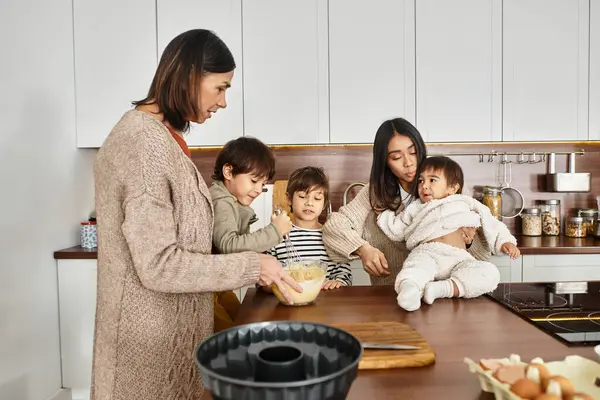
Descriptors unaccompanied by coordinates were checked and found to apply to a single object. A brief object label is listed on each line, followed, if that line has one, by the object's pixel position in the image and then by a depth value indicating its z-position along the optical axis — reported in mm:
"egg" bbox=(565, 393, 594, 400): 573
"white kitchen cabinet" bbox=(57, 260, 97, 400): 2604
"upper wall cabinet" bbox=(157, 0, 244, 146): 2840
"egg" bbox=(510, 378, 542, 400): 607
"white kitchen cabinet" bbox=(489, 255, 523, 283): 2605
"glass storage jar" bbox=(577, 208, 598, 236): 2943
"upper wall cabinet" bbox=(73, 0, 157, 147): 2838
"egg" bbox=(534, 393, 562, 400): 582
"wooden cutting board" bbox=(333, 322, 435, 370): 836
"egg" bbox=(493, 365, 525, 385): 644
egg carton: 678
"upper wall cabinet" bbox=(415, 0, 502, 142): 2824
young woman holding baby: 1754
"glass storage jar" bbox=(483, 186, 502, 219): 2992
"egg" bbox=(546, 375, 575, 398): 594
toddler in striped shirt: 2016
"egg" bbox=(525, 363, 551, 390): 626
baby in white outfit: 1282
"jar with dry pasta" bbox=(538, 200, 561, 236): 3027
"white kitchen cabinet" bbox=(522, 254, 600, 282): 2596
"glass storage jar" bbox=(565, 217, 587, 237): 2901
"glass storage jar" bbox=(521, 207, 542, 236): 3000
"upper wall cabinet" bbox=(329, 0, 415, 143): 2822
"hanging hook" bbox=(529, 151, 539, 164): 3127
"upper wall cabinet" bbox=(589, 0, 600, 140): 2848
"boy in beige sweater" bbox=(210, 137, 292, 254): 1420
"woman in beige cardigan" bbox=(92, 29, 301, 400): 1015
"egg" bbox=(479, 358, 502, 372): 682
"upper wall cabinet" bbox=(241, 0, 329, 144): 2820
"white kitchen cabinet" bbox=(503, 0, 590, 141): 2838
